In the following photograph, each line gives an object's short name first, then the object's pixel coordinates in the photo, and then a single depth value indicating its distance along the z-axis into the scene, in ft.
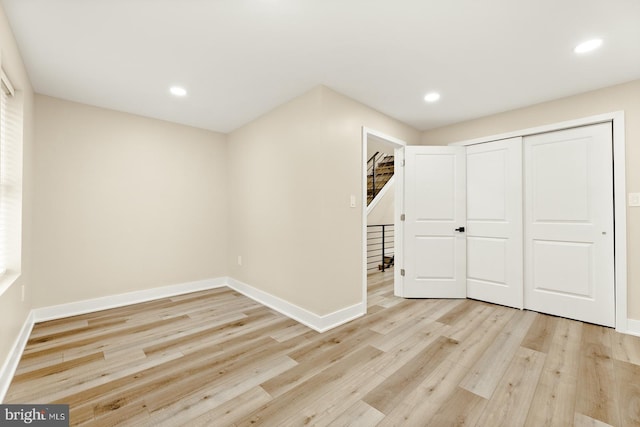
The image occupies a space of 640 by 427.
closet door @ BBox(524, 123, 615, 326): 8.91
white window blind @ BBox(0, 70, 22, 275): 7.12
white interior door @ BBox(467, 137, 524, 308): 10.57
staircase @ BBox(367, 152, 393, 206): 21.62
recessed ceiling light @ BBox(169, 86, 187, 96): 9.15
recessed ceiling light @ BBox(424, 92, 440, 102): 9.51
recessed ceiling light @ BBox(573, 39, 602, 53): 6.57
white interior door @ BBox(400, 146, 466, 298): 11.79
